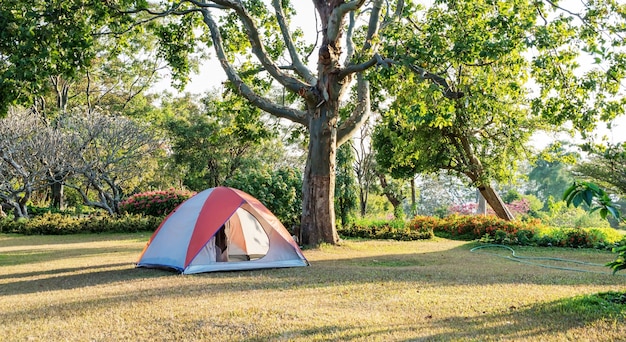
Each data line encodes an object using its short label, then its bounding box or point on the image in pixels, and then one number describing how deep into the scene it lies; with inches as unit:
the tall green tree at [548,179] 2204.7
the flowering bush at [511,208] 1145.4
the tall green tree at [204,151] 1106.1
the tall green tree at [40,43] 332.2
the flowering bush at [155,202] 802.2
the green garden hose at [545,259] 337.1
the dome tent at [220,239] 324.5
